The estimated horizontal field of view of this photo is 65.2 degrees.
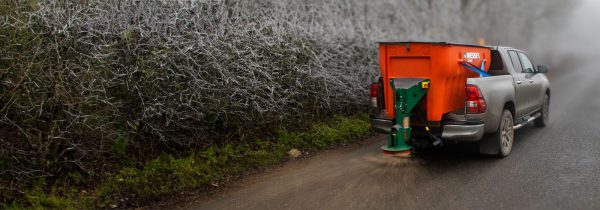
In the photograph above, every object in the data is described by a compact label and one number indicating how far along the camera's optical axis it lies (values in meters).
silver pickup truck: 5.84
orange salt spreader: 5.91
